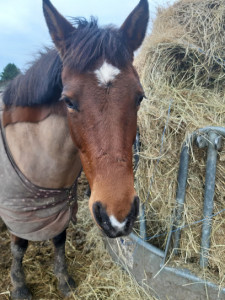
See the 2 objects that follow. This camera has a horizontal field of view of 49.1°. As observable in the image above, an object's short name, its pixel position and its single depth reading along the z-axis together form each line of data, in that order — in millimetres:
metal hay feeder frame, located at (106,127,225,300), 1826
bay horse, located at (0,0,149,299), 1293
